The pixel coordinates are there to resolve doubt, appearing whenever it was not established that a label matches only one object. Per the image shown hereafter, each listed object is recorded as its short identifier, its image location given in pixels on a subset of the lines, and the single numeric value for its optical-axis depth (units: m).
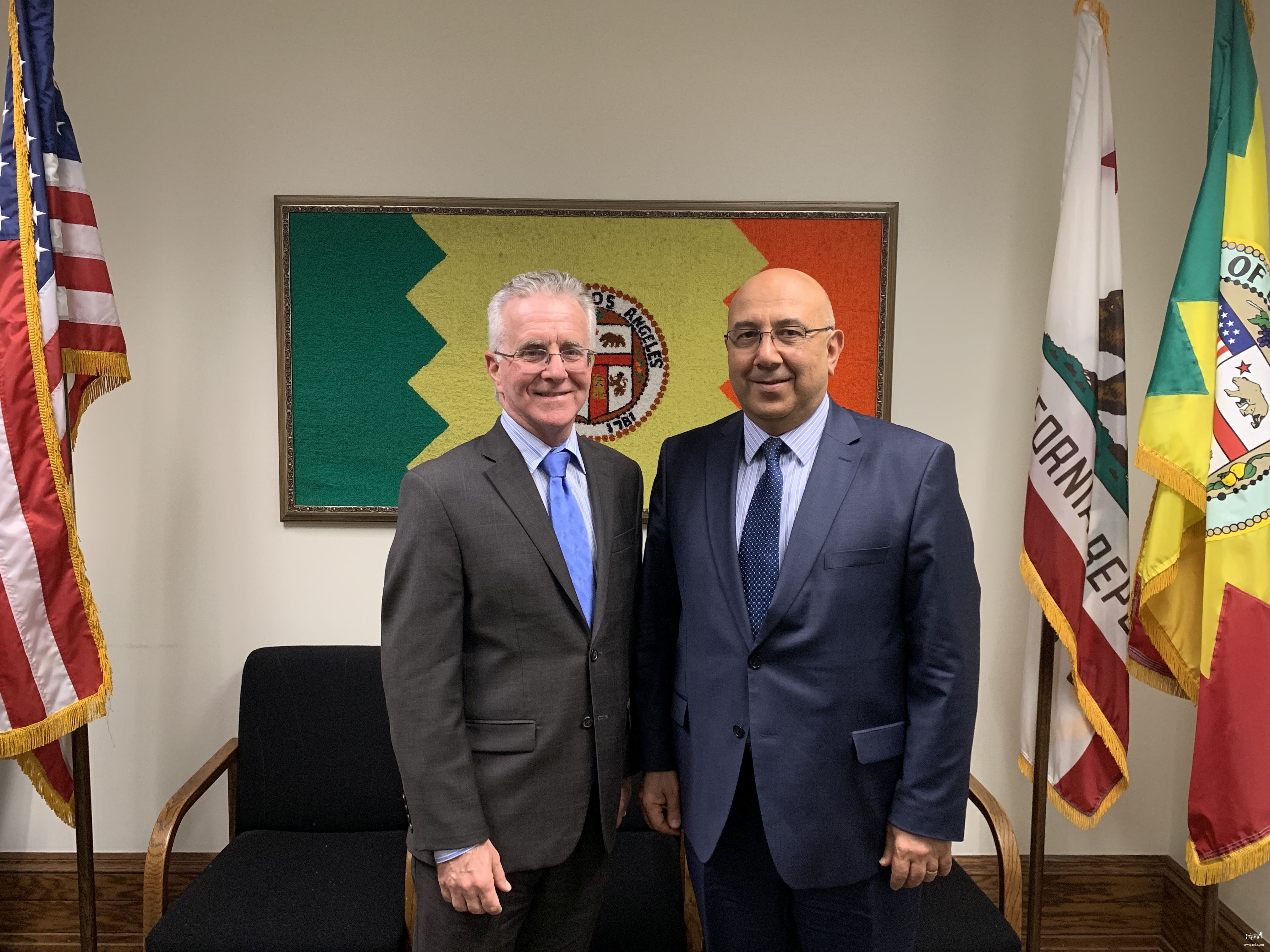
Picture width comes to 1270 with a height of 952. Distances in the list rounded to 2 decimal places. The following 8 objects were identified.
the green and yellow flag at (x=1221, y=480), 1.88
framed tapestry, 2.42
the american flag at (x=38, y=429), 1.92
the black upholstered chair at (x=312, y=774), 2.20
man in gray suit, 1.43
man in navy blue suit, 1.46
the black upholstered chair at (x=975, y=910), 1.93
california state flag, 2.14
